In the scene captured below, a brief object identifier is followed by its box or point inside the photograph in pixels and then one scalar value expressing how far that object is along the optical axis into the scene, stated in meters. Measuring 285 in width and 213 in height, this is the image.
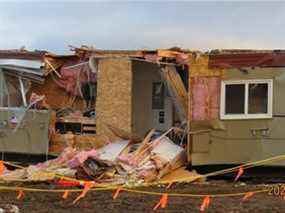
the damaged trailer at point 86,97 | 18.56
